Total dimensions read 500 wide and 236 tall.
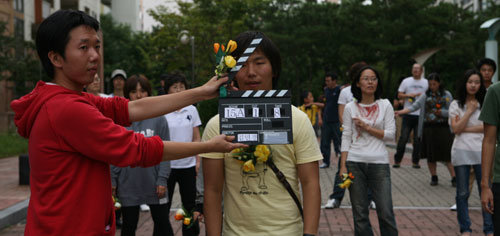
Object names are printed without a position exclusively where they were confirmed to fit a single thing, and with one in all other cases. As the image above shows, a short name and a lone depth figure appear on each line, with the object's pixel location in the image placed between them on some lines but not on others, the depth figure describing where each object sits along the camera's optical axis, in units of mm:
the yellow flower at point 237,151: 2971
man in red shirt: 2324
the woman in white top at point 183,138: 6312
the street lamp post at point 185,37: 30080
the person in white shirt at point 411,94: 11750
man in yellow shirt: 2975
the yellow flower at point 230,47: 2758
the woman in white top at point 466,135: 6488
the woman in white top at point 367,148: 5453
